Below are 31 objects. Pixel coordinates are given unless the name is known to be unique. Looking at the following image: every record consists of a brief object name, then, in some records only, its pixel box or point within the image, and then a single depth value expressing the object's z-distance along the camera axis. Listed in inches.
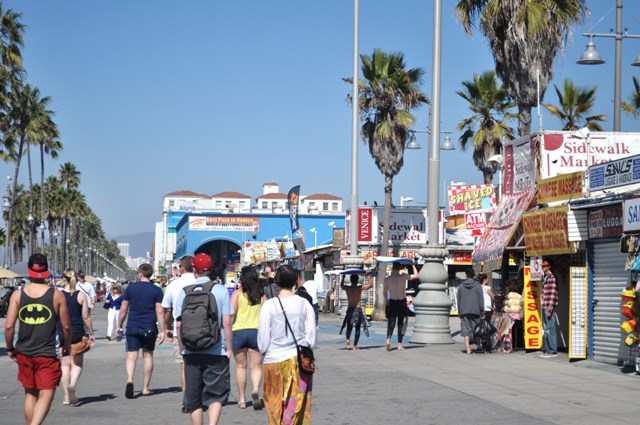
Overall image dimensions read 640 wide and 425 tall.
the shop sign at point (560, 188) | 714.2
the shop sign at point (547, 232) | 714.8
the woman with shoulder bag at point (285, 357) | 323.0
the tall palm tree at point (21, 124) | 2139.5
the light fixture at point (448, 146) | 1460.1
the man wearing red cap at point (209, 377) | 344.8
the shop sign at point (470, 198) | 1513.5
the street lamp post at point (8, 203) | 1881.2
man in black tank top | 344.8
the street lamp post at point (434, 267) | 890.7
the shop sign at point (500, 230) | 822.5
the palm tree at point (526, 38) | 905.5
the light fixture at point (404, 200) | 2065.0
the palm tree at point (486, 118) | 1488.7
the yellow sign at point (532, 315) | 776.9
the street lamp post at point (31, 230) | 2101.4
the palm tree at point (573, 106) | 1202.0
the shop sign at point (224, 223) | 4675.2
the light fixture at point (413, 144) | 1454.7
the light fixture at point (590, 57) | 860.0
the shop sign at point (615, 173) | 631.2
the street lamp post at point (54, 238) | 3821.9
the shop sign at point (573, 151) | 812.0
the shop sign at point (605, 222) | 655.8
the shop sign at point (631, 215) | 600.1
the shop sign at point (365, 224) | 1809.8
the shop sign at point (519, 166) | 847.1
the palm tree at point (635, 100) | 1186.0
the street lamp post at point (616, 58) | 863.1
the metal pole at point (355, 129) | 1315.2
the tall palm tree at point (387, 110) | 1483.8
